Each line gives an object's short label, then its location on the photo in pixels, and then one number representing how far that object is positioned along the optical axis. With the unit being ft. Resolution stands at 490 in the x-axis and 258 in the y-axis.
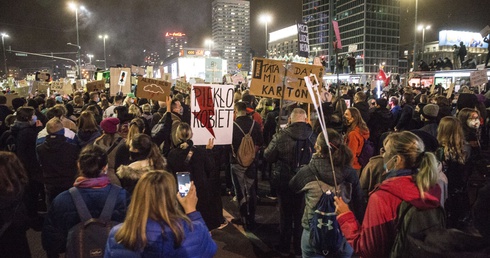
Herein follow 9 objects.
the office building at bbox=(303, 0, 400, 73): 425.28
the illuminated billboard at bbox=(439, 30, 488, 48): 175.83
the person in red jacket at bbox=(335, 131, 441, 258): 8.16
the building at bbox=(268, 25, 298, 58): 449.80
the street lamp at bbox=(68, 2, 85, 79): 92.30
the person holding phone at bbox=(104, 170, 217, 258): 7.27
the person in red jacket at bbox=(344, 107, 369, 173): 19.80
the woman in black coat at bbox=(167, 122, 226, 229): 15.87
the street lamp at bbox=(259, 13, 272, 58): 94.80
